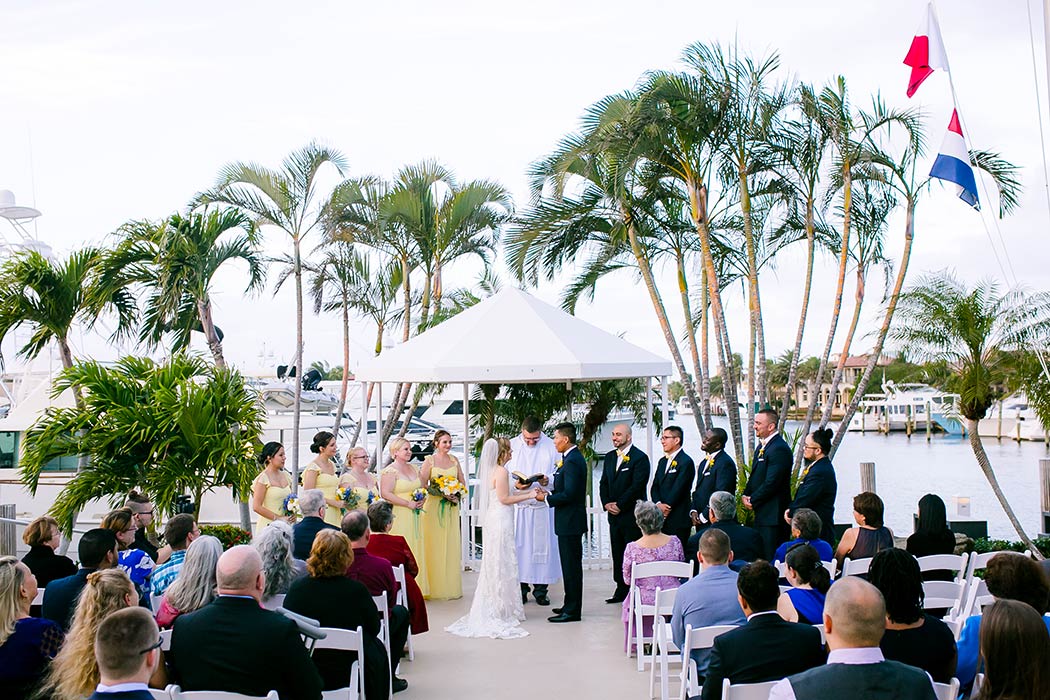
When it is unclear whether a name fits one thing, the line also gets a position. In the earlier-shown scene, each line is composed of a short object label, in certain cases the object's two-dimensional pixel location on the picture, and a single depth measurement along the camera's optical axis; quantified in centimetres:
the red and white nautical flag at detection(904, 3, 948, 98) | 1066
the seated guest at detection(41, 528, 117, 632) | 516
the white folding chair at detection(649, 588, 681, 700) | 633
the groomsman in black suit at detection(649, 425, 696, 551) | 950
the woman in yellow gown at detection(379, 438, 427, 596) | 1021
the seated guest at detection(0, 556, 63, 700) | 439
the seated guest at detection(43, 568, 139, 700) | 383
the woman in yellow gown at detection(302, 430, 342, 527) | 949
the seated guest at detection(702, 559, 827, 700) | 439
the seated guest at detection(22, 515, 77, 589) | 600
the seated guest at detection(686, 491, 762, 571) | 718
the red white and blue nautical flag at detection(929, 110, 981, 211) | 1055
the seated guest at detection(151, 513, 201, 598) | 566
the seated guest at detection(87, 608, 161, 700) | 336
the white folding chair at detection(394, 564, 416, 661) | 755
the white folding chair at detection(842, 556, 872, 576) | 671
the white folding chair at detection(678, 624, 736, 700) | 530
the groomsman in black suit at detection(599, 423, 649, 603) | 993
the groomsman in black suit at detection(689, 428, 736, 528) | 931
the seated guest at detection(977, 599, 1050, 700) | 334
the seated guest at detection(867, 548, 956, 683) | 426
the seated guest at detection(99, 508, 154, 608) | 605
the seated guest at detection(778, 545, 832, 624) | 535
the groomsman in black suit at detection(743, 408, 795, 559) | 910
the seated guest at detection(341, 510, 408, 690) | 649
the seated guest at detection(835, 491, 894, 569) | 698
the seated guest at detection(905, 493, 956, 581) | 706
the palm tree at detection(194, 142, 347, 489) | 1492
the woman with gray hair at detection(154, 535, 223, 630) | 500
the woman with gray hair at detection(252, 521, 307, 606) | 529
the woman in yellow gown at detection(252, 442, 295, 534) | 914
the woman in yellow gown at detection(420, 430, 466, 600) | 1056
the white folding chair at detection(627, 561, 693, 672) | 708
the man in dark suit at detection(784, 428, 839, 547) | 855
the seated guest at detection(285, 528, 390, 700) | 557
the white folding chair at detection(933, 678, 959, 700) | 413
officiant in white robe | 1019
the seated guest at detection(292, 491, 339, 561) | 683
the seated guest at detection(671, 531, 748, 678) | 580
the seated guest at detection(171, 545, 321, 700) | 429
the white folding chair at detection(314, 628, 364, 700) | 529
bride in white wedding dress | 894
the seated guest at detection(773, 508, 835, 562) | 662
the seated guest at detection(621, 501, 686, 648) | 764
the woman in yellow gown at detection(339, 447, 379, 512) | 966
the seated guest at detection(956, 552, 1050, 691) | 432
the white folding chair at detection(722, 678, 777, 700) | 424
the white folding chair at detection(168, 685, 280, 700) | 408
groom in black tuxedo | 930
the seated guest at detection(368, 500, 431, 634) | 748
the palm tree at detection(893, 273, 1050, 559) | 1343
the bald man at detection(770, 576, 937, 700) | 343
